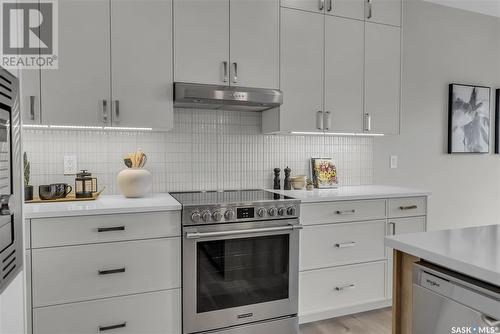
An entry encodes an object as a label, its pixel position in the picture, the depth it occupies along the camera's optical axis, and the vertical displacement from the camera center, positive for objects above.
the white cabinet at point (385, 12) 2.89 +1.20
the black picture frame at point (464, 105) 3.60 +0.55
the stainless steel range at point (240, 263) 2.13 -0.66
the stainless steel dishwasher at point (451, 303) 1.03 -0.45
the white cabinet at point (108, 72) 2.11 +0.53
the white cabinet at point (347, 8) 2.75 +1.17
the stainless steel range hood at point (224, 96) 2.30 +0.41
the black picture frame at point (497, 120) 3.84 +0.42
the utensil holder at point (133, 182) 2.33 -0.16
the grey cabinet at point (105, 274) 1.88 -0.64
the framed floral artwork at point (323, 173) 3.05 -0.13
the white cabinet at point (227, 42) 2.37 +0.80
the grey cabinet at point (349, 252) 2.48 -0.68
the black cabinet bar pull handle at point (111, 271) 1.97 -0.63
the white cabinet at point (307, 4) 2.62 +1.14
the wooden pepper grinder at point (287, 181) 2.92 -0.19
